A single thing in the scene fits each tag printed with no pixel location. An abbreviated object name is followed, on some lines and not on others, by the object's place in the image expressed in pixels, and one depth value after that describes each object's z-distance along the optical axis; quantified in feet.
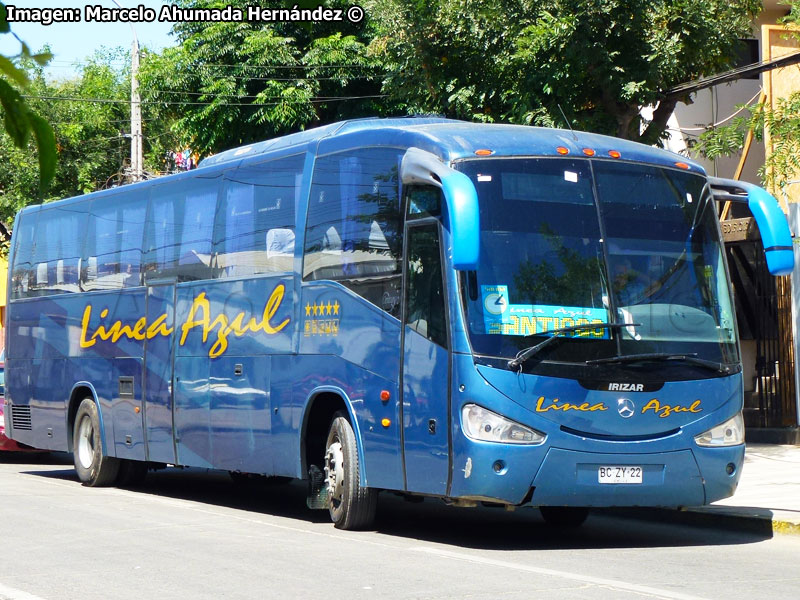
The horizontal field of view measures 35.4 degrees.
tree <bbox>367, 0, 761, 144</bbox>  54.34
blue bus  30.07
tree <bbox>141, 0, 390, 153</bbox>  87.81
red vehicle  62.64
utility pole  92.07
